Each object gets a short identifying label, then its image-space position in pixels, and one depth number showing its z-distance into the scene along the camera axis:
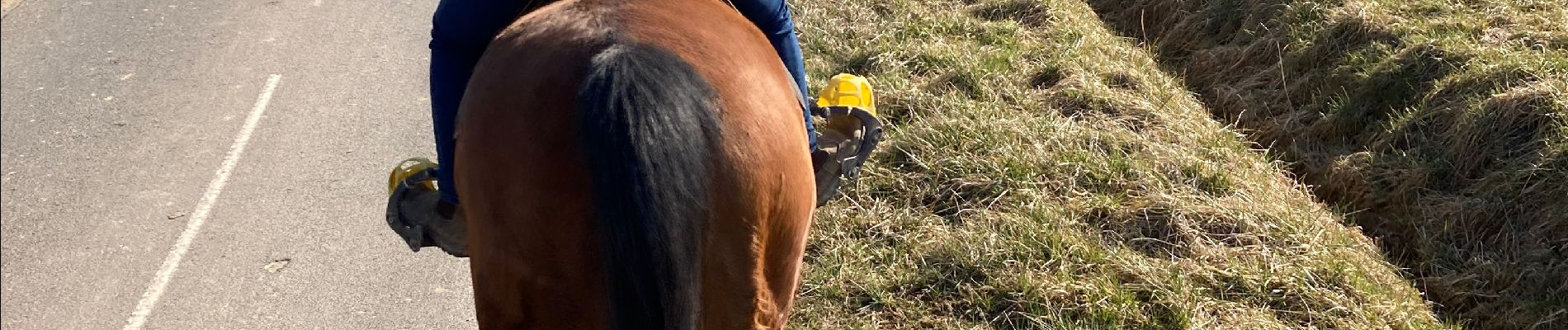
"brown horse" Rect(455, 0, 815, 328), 2.08
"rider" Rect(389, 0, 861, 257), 2.75
